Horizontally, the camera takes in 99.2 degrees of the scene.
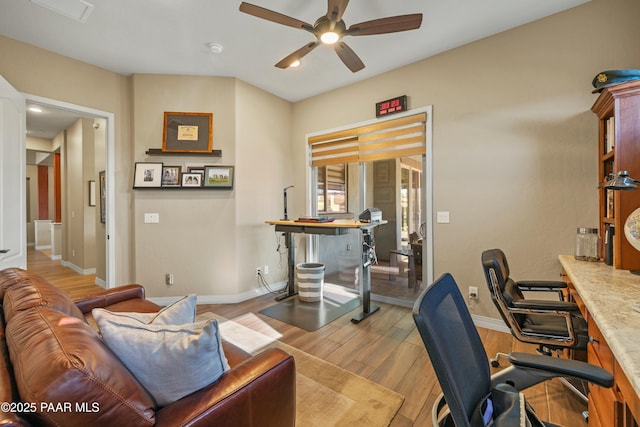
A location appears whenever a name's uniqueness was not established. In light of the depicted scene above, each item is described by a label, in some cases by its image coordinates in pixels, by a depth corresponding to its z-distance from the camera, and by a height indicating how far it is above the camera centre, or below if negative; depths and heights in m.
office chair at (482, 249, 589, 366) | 1.63 -0.70
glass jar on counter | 2.09 -0.28
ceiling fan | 1.85 +1.34
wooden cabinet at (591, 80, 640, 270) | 1.72 +0.36
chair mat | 2.93 -1.19
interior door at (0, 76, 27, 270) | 2.17 +0.29
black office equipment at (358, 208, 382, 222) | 3.03 -0.07
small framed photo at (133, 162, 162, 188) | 3.30 +0.44
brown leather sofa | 0.67 -0.47
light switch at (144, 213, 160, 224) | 3.34 -0.09
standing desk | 2.87 -0.24
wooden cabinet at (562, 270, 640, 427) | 0.89 -0.71
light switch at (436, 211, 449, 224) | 2.95 -0.08
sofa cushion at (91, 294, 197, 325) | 1.18 -0.47
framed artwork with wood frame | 3.39 +0.98
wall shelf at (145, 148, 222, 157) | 3.33 +0.72
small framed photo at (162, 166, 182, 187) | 3.36 +0.43
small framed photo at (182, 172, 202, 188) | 3.39 +0.39
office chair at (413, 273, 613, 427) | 0.71 -0.53
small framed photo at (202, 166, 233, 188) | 3.44 +0.44
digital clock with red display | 3.20 +1.26
